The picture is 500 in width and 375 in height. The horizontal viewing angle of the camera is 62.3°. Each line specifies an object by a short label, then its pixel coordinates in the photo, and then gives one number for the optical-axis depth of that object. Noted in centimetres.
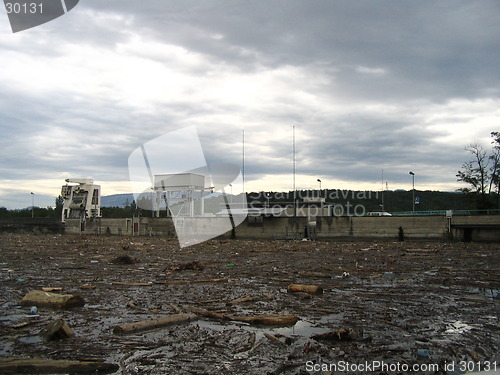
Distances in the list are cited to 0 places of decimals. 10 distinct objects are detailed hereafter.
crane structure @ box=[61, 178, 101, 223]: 5300
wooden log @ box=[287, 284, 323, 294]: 888
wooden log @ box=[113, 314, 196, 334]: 564
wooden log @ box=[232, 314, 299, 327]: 612
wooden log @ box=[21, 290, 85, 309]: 723
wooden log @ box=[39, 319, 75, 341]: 521
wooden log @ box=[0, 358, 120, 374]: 408
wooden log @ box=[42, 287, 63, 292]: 891
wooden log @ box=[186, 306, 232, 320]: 654
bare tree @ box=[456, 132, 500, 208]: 5134
